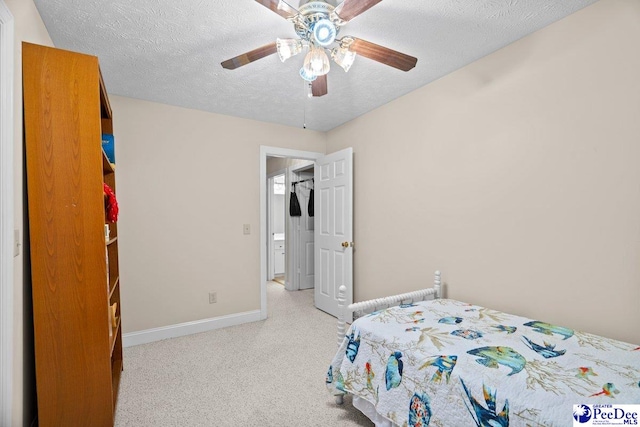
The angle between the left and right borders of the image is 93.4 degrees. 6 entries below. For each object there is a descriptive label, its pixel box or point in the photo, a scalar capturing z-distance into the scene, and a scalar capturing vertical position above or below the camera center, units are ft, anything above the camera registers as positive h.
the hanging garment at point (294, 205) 15.72 +0.07
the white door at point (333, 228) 10.93 -0.83
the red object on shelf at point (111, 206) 6.40 +0.02
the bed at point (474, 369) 3.70 -2.32
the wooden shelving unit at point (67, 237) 4.68 -0.48
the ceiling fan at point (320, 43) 4.46 +2.73
